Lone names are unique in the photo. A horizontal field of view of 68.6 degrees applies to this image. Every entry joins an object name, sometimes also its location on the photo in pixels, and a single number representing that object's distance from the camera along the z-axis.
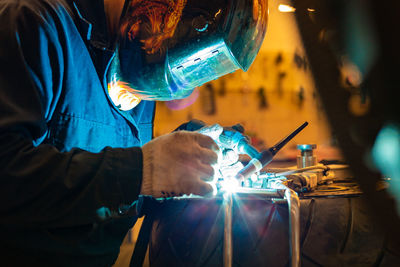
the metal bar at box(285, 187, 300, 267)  0.82
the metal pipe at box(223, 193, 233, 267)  0.84
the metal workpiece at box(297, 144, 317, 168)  1.43
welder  0.78
